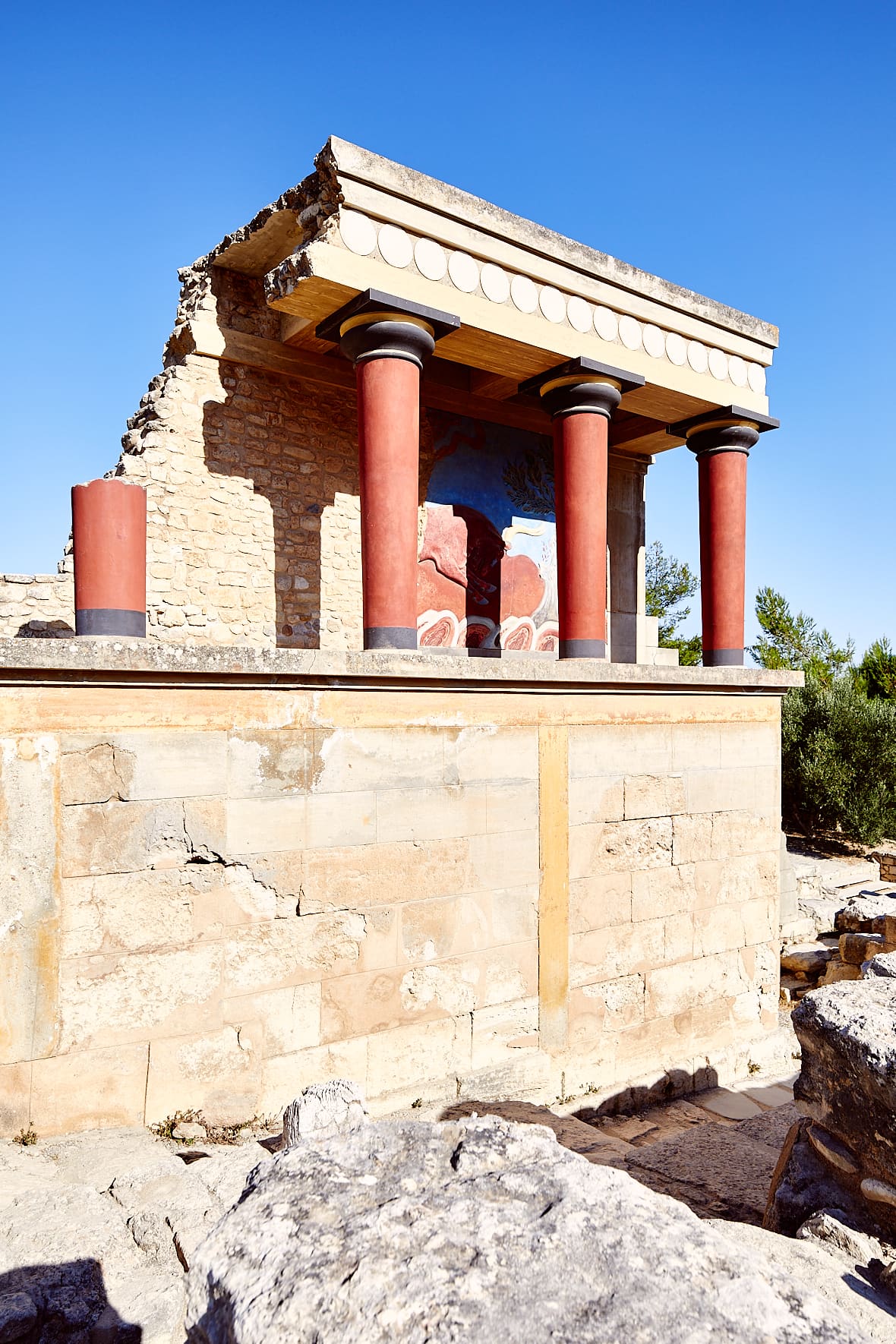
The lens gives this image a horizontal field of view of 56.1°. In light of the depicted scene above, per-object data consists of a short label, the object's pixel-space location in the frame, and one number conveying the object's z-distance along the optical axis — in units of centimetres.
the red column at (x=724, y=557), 822
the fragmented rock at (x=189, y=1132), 404
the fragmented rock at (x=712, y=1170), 370
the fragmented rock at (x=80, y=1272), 219
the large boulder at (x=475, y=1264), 129
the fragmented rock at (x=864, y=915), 914
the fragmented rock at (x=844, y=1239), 258
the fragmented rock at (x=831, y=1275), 219
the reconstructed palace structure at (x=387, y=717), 400
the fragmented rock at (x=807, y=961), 902
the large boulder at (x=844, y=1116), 281
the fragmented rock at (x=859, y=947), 829
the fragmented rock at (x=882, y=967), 392
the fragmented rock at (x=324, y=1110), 273
